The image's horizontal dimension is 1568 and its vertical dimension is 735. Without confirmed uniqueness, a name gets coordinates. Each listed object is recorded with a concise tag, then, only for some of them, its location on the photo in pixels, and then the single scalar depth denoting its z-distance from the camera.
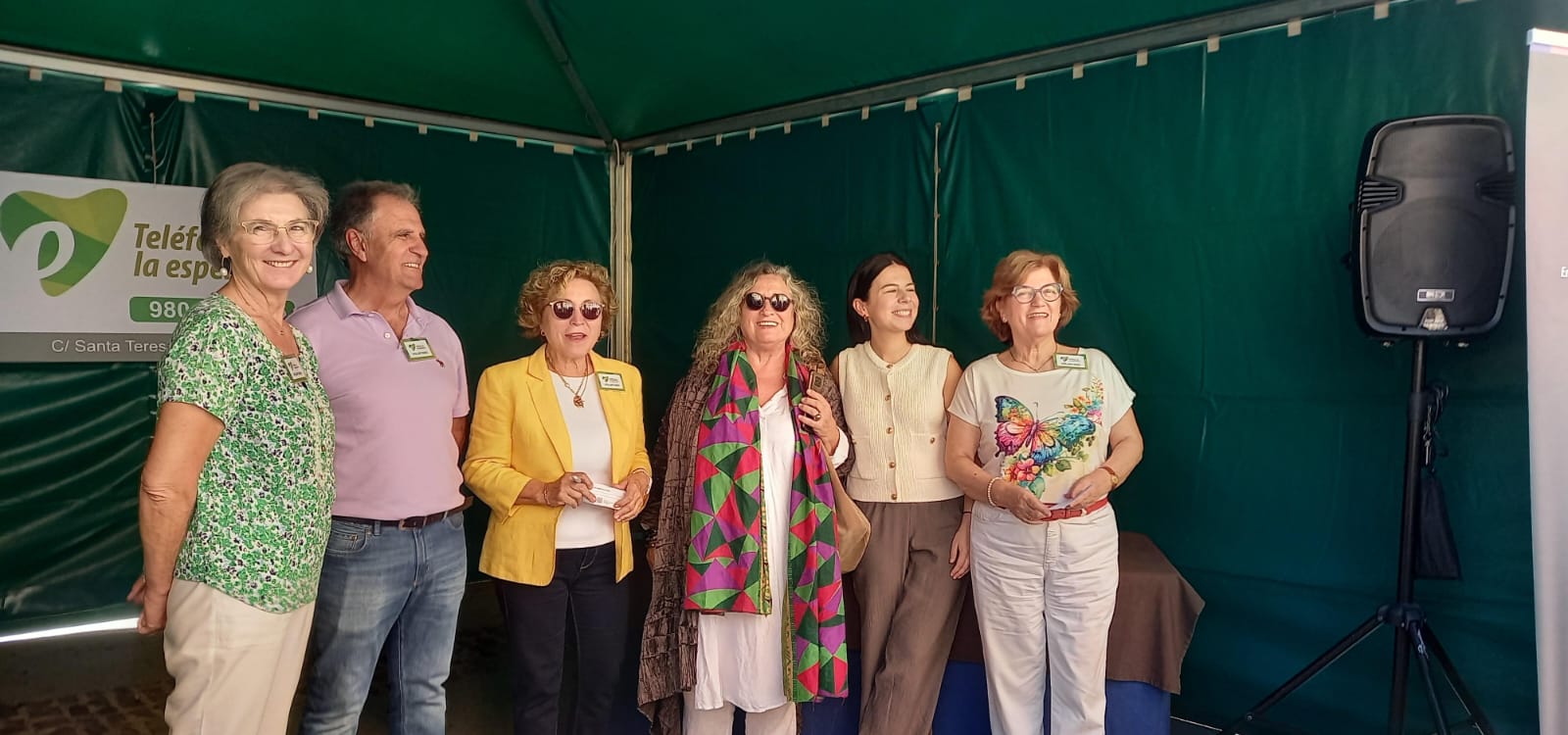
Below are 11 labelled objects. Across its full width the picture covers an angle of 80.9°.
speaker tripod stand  2.44
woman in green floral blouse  1.62
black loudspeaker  2.32
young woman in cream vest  2.63
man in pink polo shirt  2.02
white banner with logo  3.72
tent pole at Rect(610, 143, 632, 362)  5.33
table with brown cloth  2.62
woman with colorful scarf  2.45
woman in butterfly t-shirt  2.43
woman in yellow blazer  2.36
